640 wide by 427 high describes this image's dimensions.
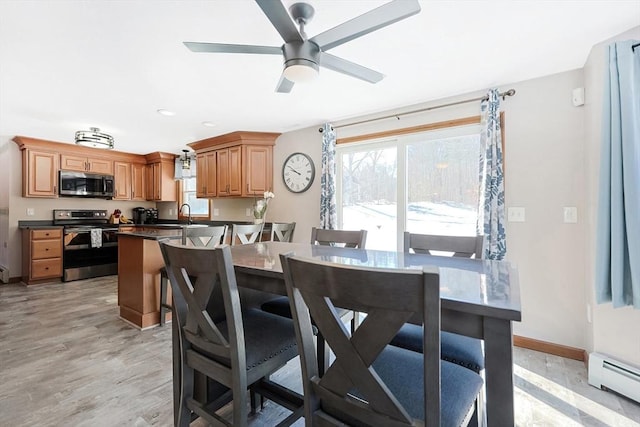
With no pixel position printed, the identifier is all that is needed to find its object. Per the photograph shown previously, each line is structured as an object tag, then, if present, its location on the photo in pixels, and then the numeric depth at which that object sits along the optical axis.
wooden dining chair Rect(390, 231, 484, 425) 1.20
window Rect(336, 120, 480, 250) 2.84
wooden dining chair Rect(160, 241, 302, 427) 1.07
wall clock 3.92
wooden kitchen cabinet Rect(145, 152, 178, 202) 5.81
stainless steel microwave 4.95
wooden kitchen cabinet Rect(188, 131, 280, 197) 4.22
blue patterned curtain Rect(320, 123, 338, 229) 3.56
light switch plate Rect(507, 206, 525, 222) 2.53
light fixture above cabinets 3.54
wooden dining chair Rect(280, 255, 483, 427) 0.66
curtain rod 2.57
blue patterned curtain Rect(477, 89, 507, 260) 2.49
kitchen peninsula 2.84
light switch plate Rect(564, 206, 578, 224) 2.31
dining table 0.77
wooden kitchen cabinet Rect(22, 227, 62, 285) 4.42
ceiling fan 1.30
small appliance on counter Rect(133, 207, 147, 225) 6.02
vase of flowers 4.08
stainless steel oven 4.69
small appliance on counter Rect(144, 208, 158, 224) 6.11
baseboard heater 1.77
